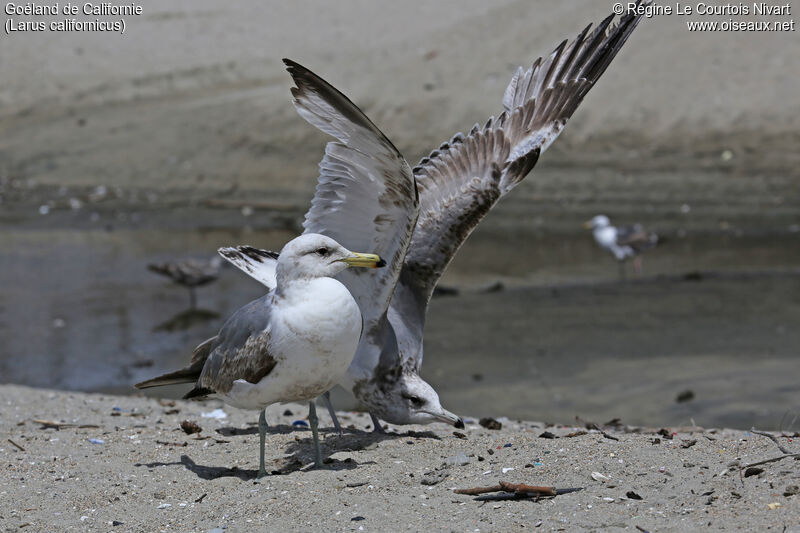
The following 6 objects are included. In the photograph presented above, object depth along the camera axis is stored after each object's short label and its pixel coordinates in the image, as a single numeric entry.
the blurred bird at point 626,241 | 26.94
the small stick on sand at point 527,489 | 9.46
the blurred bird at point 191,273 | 24.50
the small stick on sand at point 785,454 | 9.52
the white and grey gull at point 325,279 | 10.18
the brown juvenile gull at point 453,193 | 12.43
